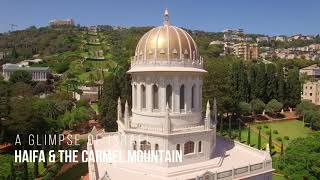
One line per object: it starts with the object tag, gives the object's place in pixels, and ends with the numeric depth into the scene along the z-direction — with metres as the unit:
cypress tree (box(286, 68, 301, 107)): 71.50
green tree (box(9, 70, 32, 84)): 94.34
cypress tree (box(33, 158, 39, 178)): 36.65
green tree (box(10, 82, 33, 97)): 57.97
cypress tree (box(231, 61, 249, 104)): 66.25
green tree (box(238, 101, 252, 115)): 61.84
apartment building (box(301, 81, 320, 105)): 81.11
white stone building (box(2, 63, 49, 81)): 111.86
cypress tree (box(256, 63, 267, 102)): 69.62
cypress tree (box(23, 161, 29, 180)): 34.62
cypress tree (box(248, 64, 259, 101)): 69.25
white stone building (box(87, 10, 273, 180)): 22.42
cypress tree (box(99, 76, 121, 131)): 50.19
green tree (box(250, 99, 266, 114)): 65.12
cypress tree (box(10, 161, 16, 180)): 33.53
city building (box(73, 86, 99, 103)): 87.94
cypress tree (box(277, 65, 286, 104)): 70.94
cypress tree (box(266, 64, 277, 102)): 70.81
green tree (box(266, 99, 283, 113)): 65.88
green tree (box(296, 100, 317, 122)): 63.73
